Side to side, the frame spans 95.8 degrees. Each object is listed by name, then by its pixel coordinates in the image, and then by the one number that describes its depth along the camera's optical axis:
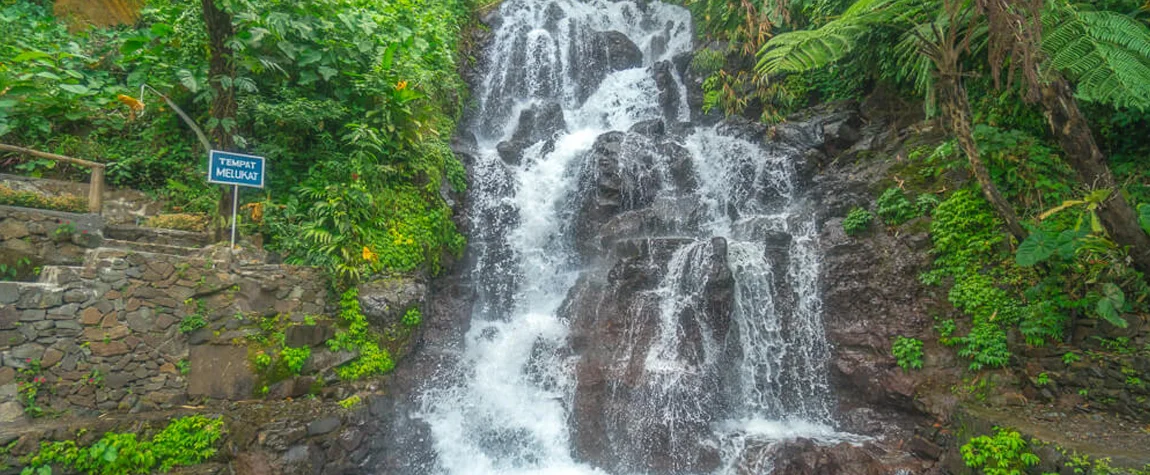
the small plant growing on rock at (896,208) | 8.27
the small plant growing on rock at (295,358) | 6.81
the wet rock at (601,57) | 15.89
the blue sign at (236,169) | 6.72
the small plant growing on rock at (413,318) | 8.09
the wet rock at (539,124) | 13.65
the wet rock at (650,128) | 12.69
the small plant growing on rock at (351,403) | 7.03
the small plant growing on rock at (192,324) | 6.39
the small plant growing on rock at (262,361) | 6.63
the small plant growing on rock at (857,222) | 8.66
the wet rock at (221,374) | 6.43
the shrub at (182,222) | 7.42
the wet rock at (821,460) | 6.59
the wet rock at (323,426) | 6.64
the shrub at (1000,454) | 5.35
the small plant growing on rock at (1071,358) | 5.97
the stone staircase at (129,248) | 5.86
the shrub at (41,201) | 6.36
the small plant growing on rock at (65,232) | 6.41
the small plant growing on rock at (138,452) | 5.32
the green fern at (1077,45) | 5.29
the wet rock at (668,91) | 14.55
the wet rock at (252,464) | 6.09
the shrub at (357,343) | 7.32
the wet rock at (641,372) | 7.73
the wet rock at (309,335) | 6.93
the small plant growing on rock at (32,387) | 5.48
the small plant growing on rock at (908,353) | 7.27
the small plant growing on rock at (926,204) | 7.99
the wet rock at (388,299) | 7.64
